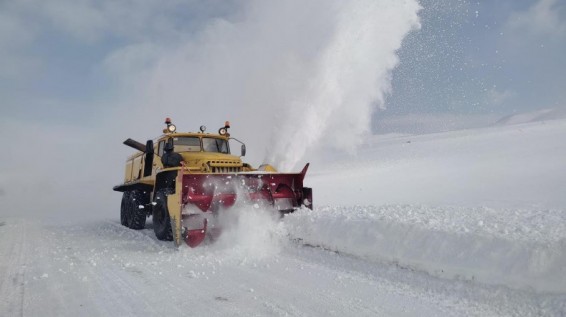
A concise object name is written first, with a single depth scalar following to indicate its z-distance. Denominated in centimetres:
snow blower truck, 716
